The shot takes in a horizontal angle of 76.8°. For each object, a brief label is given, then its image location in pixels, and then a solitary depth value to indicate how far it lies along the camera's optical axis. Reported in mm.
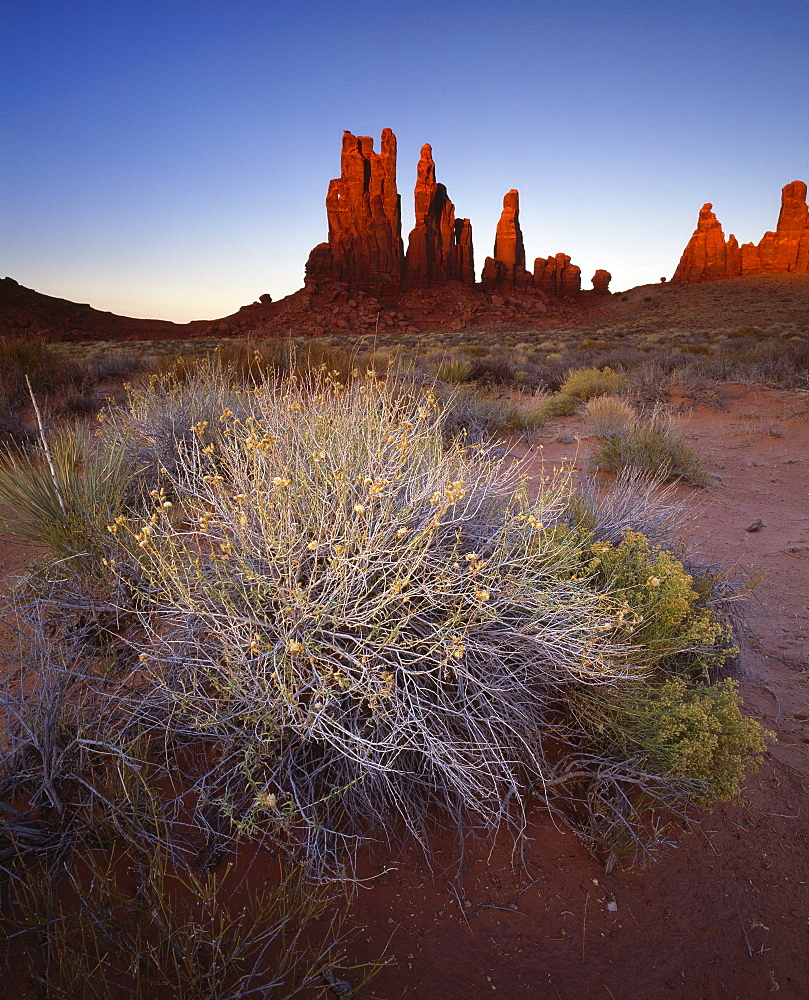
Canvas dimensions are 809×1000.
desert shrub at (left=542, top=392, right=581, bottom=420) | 8695
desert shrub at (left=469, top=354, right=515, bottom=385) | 11250
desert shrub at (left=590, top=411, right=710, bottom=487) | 5594
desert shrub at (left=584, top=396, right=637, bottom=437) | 6781
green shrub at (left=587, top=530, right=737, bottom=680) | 2254
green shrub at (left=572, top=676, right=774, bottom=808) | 1857
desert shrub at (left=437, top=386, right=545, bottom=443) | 6625
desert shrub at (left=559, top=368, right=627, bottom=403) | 9391
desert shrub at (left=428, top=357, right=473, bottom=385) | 10055
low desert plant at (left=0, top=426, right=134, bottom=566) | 2805
